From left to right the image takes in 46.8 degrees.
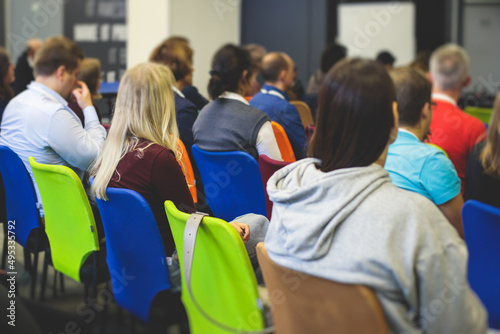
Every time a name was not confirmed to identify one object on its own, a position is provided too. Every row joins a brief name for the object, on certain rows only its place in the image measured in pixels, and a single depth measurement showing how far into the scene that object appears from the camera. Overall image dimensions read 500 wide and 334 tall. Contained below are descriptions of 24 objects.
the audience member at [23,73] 5.48
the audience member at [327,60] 5.70
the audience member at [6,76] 4.11
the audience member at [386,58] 6.81
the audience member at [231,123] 3.09
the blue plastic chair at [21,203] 2.63
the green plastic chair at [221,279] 1.45
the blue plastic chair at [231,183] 2.77
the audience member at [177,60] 3.78
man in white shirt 2.94
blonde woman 2.14
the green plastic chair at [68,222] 2.19
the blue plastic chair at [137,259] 1.93
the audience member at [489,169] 2.12
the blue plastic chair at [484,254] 1.75
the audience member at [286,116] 3.72
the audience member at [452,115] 3.37
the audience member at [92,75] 4.21
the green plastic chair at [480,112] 5.21
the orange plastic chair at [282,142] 3.28
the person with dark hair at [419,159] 2.22
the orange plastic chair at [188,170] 2.83
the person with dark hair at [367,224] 1.18
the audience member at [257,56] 5.43
